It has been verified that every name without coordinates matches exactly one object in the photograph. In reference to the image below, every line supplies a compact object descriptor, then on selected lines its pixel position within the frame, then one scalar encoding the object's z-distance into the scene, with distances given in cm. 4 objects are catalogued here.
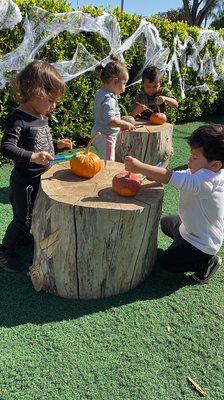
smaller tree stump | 469
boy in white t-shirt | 259
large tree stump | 245
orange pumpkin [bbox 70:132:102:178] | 278
